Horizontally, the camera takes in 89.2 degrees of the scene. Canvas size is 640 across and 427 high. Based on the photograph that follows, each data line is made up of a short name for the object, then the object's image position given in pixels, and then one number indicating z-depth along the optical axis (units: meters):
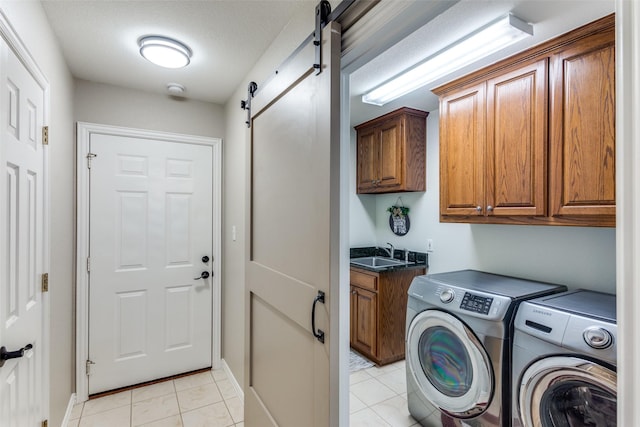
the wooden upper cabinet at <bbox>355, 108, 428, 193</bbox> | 3.06
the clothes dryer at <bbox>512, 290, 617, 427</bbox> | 1.35
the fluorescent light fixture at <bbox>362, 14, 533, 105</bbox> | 1.58
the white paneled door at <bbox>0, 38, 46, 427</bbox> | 1.11
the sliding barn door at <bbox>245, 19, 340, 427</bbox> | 1.14
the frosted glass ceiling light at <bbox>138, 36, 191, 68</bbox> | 1.80
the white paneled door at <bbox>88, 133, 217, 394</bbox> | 2.41
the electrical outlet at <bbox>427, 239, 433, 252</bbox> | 3.13
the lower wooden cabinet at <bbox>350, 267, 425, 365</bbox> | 2.91
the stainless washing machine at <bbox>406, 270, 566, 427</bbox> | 1.74
